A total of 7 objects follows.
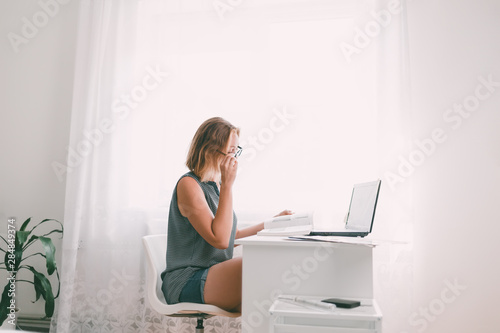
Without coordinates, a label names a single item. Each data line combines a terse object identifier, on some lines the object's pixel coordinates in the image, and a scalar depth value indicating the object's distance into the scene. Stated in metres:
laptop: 1.77
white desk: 1.58
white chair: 1.82
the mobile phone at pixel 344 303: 1.42
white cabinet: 1.36
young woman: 1.82
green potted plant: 2.55
